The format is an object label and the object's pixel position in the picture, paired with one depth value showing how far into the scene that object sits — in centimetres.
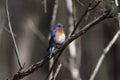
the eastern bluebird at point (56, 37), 736
